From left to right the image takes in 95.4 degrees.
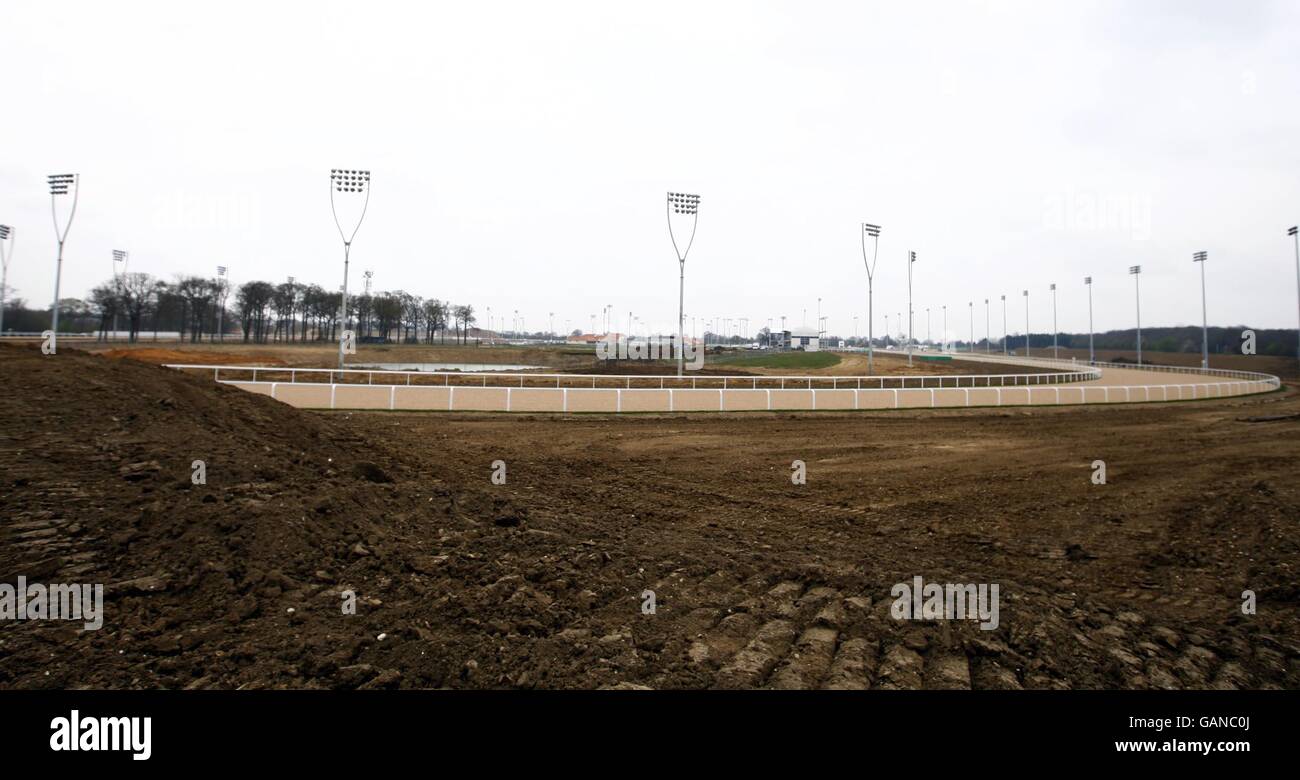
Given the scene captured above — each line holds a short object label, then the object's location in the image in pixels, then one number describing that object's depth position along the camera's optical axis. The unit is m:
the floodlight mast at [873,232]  44.78
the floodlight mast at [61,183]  39.66
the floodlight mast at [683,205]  40.80
